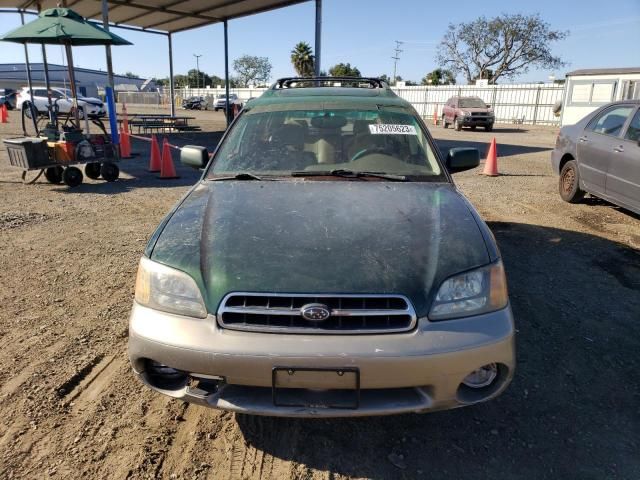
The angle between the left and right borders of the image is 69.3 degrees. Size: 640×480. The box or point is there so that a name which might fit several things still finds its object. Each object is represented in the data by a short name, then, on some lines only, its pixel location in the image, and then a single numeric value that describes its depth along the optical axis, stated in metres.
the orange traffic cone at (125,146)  13.21
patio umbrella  8.07
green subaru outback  1.92
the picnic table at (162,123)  18.48
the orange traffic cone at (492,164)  10.19
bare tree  48.84
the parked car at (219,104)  46.33
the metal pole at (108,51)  11.64
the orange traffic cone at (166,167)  9.80
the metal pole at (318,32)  12.94
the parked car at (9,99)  34.55
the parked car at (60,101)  25.44
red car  23.34
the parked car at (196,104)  50.84
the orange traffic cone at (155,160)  10.71
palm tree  61.38
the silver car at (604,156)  5.82
